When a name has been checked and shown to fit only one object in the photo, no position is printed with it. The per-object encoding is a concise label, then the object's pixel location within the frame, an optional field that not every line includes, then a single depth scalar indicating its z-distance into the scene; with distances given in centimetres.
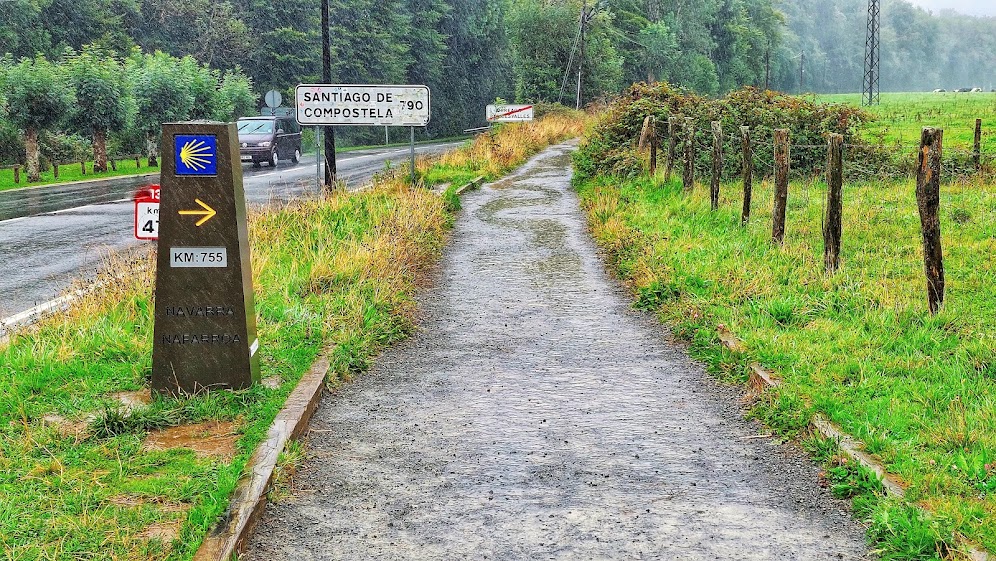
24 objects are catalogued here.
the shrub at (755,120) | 1886
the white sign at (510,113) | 3248
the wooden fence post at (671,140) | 1777
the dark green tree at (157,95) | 3544
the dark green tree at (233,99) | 4050
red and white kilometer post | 685
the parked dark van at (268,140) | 3262
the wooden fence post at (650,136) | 1914
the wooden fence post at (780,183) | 1082
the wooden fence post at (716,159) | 1407
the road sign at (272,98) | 3675
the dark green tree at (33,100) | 2794
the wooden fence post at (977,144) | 1994
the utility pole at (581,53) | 5619
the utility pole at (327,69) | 1906
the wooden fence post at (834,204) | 960
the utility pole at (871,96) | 7381
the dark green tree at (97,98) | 3122
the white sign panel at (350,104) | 1625
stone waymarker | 566
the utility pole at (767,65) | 10358
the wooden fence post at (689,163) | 1591
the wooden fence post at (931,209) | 771
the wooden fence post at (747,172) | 1250
